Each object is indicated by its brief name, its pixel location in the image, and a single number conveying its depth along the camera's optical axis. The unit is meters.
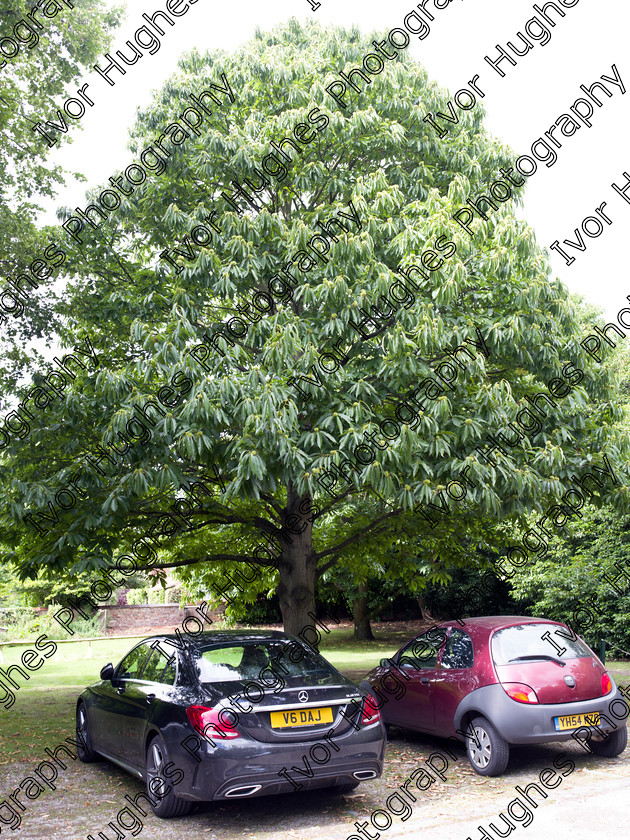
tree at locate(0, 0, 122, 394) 11.60
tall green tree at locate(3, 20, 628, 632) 7.72
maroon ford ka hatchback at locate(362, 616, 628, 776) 6.45
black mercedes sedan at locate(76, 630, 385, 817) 5.11
